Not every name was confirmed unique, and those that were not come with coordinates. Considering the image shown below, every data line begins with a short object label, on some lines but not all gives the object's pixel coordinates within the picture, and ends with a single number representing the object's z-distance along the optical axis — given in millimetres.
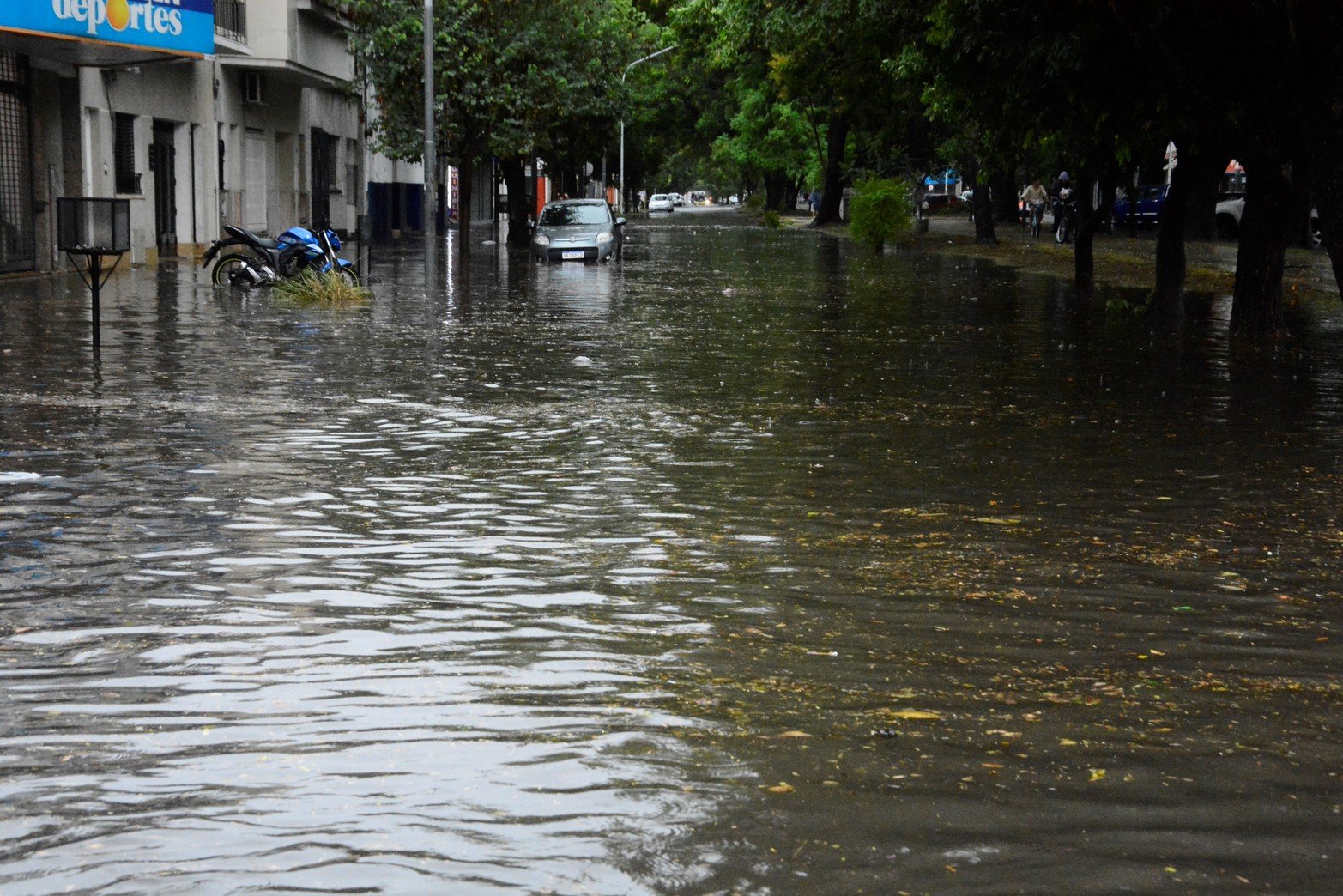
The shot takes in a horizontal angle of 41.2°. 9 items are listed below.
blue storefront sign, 25469
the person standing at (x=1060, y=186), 44247
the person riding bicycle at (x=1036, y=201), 50562
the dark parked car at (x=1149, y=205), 53125
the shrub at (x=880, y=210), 44875
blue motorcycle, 26297
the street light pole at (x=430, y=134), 31516
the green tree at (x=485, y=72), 39875
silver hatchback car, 38062
